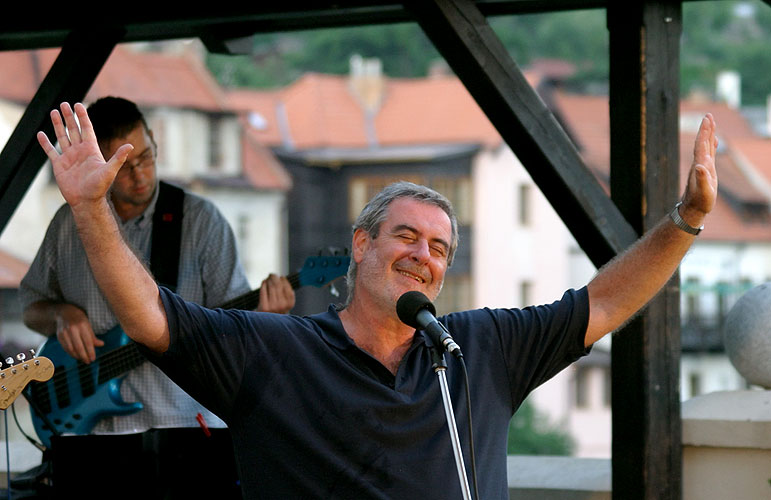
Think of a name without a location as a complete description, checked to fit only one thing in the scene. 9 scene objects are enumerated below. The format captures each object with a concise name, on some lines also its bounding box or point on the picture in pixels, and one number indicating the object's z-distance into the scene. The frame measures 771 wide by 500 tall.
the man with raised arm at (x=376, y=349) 5.70
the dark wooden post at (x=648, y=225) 8.24
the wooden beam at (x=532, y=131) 8.06
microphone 5.32
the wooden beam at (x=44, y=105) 9.21
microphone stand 5.10
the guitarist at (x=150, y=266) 8.10
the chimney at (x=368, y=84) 79.99
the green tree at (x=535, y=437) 72.79
